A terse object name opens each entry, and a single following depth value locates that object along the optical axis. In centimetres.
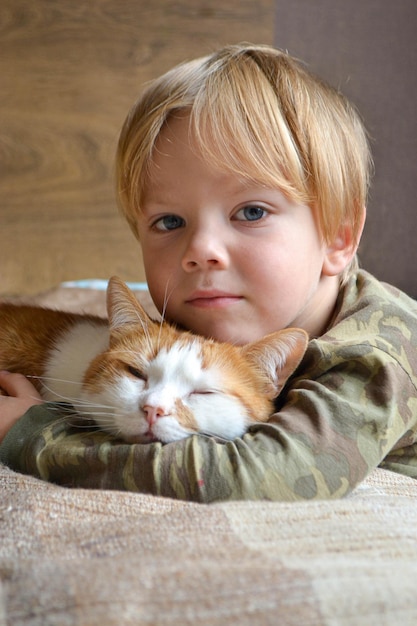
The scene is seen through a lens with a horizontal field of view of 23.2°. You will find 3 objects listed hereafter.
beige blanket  39
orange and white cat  53
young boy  51
